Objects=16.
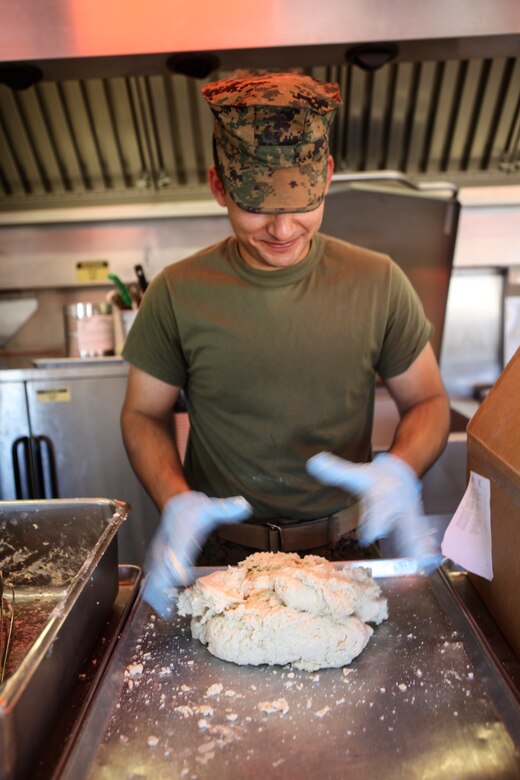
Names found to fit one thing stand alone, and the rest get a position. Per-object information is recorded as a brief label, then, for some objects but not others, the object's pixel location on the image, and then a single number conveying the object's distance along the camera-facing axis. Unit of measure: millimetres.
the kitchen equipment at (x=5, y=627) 916
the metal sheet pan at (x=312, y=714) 735
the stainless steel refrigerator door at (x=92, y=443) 2621
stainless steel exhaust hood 1980
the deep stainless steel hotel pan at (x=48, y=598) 673
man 1366
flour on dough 917
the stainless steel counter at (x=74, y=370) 2590
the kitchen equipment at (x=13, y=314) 3221
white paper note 994
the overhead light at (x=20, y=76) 2094
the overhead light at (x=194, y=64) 2045
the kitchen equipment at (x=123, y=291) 2850
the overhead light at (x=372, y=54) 2055
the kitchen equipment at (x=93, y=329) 2848
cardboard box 899
